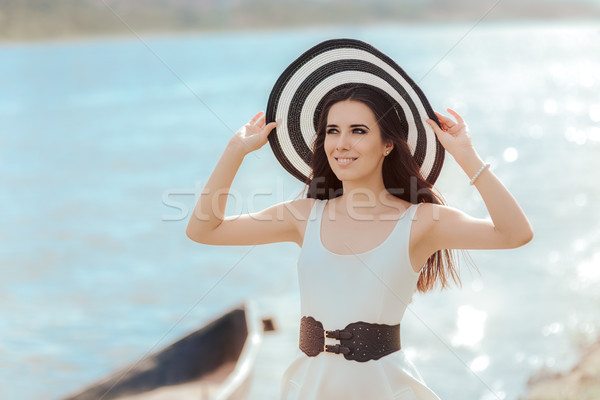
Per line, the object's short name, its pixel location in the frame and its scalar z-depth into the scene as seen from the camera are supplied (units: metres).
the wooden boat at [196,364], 8.34
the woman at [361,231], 3.00
